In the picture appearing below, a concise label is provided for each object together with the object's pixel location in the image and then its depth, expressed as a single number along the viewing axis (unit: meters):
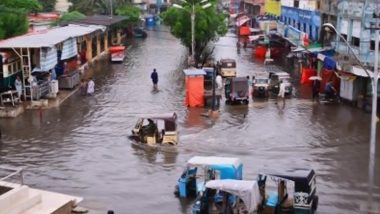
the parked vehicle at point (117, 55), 50.47
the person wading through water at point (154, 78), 37.99
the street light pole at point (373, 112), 18.70
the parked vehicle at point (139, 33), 76.69
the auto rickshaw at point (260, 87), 34.53
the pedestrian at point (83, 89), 36.07
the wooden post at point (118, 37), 66.00
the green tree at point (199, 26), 49.59
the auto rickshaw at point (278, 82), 34.99
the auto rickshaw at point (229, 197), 15.95
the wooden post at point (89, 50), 48.45
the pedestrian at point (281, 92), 34.09
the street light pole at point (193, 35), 45.50
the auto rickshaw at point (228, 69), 41.53
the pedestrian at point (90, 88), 35.78
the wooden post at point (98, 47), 53.29
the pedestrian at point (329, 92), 33.75
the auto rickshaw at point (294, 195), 16.36
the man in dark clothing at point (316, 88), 34.84
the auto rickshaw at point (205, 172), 18.23
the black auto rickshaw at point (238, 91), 32.66
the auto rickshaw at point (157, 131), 24.56
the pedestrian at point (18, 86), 32.06
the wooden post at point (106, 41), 57.14
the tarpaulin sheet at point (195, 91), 31.97
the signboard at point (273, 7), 61.38
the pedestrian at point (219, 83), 36.52
